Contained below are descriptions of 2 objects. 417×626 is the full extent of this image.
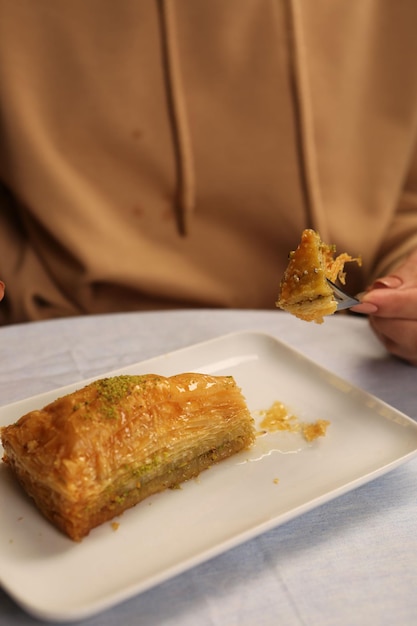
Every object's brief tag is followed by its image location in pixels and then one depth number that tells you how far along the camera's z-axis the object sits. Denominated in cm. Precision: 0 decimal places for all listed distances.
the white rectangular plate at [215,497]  34
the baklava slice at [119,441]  36
